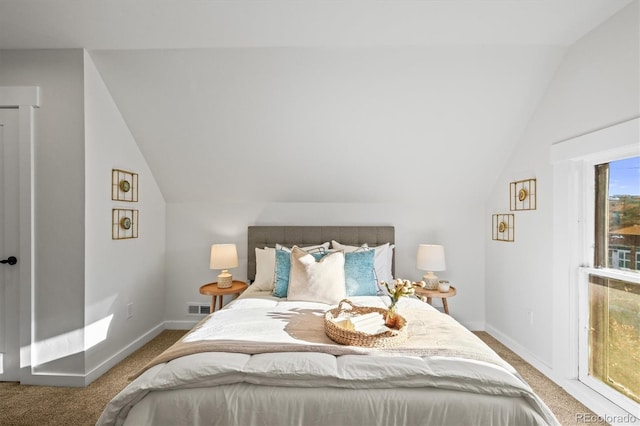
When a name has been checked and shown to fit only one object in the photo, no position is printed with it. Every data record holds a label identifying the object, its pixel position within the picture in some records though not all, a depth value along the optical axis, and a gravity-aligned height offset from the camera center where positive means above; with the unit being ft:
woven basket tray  5.55 -2.21
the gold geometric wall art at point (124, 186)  9.11 +0.76
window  6.64 -1.62
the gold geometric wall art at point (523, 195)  9.25 +0.52
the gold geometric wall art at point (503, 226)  10.41 -0.50
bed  4.49 -2.55
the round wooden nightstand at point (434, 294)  10.14 -2.62
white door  8.02 +0.02
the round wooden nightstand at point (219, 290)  10.14 -2.54
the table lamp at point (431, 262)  10.64 -1.68
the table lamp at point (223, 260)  10.60 -1.65
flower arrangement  6.41 -1.73
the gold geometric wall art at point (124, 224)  9.10 -0.38
